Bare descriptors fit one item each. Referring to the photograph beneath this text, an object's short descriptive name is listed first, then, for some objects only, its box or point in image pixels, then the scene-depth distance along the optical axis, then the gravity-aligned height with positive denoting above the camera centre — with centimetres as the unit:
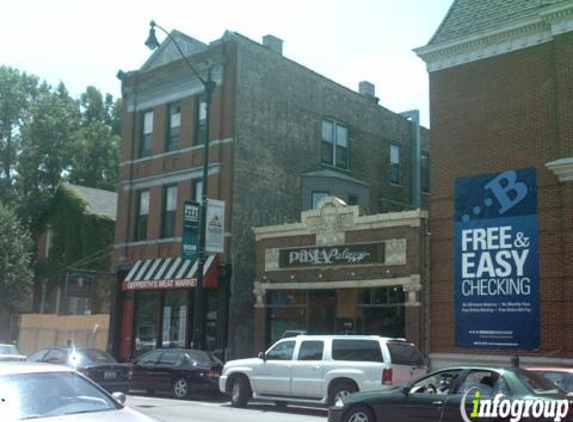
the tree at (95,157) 5438 +1202
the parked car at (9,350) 2138 -114
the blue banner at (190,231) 2183 +263
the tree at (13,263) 3753 +257
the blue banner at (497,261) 1942 +180
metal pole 2110 +249
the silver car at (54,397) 670 -82
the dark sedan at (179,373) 1953 -154
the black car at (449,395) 1012 -101
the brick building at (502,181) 1919 +411
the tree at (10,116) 5331 +1467
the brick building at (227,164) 2678 +630
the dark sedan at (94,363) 1820 -125
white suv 1588 -109
